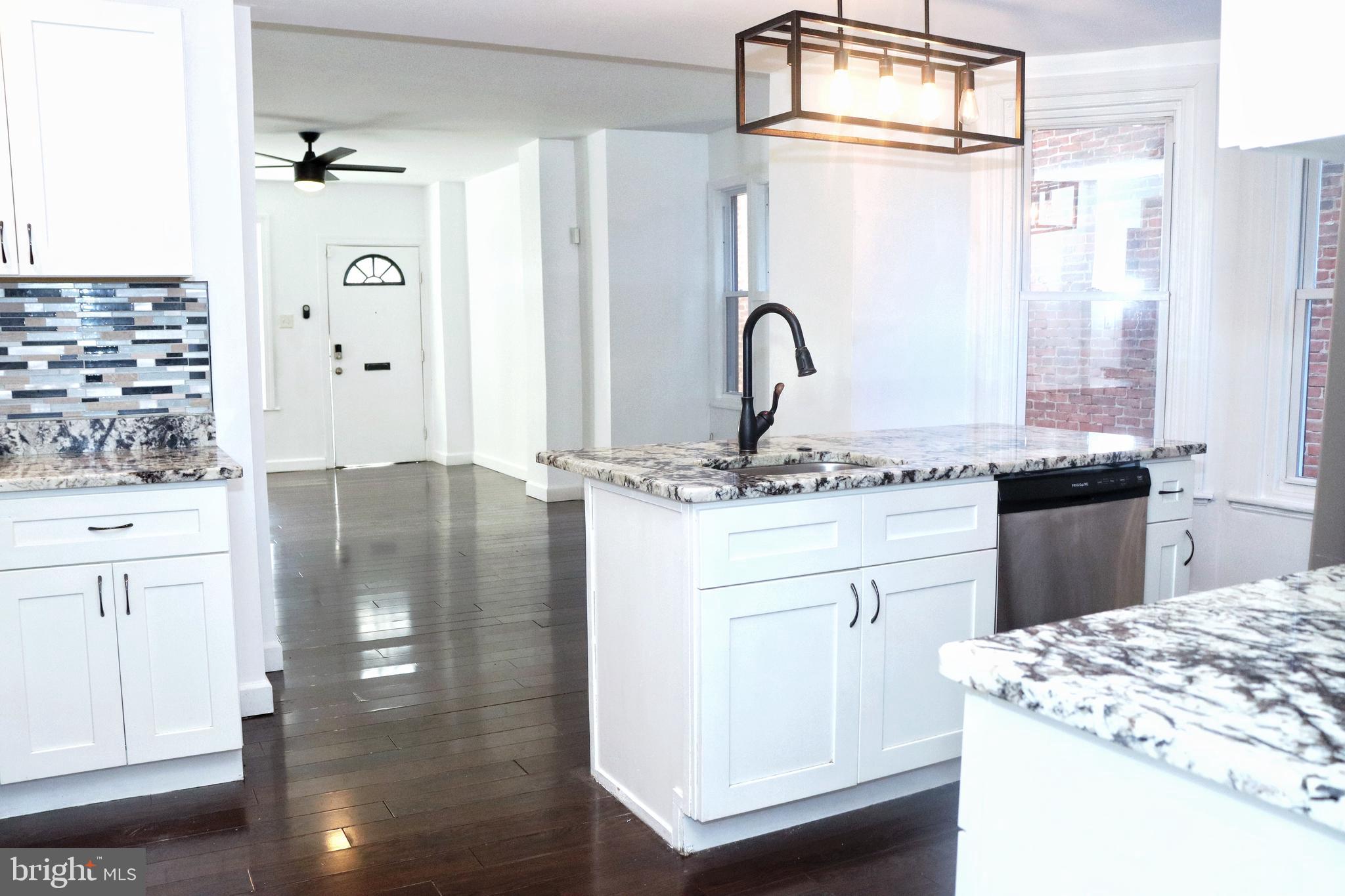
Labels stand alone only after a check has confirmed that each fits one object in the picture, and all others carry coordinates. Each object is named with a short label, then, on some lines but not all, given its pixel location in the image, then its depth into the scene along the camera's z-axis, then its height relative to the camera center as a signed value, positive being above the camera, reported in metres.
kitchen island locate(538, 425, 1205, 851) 2.42 -0.69
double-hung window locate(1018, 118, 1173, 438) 4.18 +0.25
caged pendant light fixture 2.56 +0.75
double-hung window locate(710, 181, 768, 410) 6.97 +0.39
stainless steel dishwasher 2.87 -0.57
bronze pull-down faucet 2.85 -0.12
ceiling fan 6.92 +1.18
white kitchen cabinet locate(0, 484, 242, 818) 2.65 -0.77
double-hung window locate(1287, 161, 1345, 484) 3.69 +0.11
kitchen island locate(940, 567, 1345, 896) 0.88 -0.37
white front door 9.33 -0.08
